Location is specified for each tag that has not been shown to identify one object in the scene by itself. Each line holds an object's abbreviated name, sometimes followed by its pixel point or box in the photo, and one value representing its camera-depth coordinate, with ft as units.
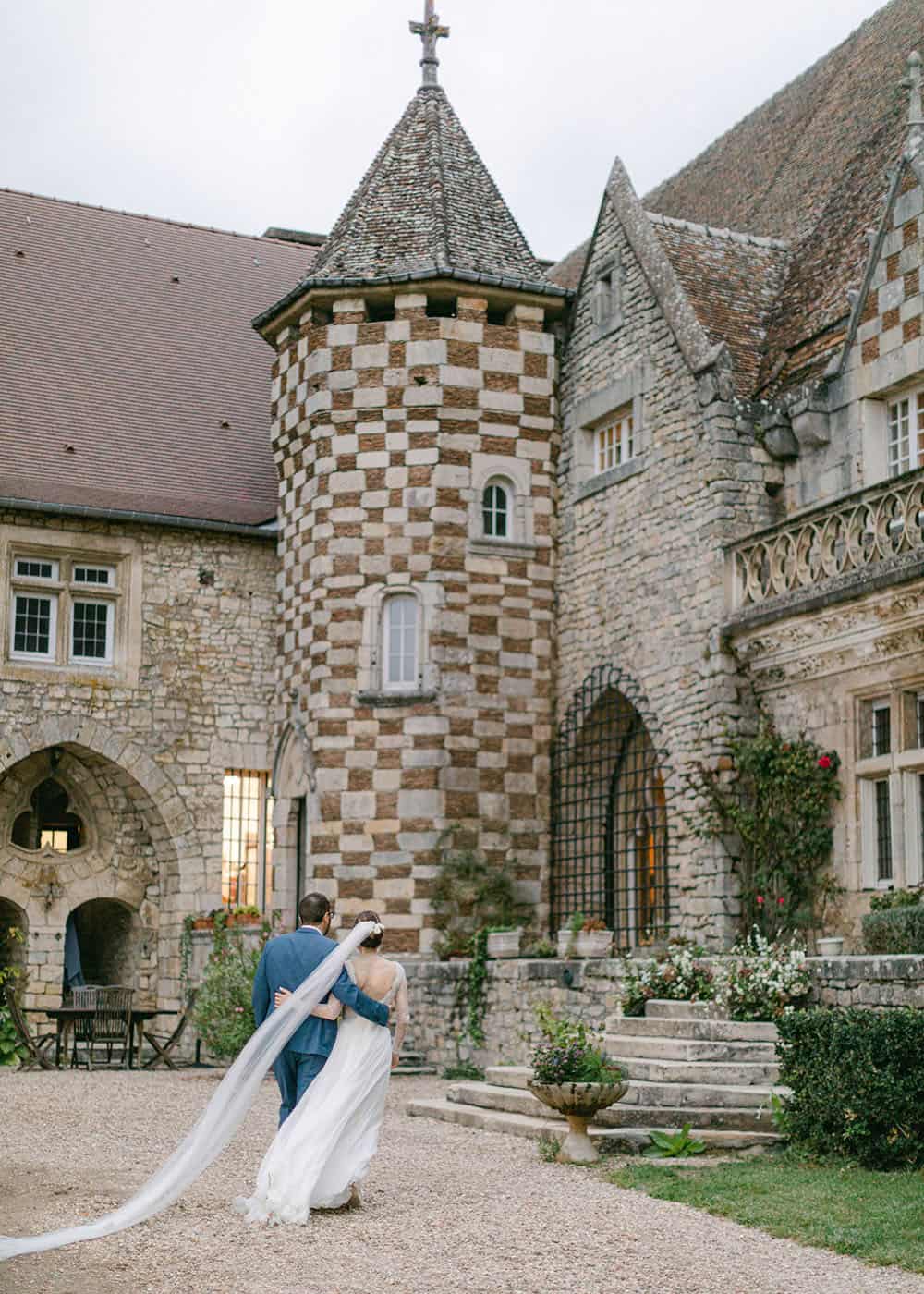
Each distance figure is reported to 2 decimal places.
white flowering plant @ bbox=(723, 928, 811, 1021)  35.60
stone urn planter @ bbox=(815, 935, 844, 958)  37.88
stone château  44.73
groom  25.07
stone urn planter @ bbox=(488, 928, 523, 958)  48.44
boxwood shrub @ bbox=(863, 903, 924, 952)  35.70
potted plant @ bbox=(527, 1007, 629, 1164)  29.50
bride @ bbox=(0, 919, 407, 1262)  23.07
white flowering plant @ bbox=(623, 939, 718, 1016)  38.22
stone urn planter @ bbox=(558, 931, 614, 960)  44.83
